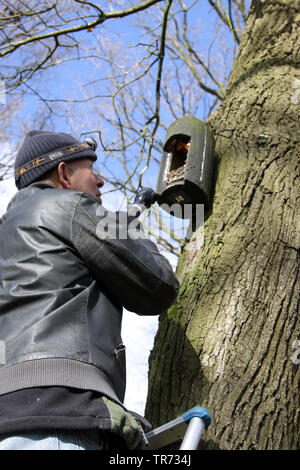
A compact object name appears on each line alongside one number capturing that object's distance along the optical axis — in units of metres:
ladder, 1.63
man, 1.47
